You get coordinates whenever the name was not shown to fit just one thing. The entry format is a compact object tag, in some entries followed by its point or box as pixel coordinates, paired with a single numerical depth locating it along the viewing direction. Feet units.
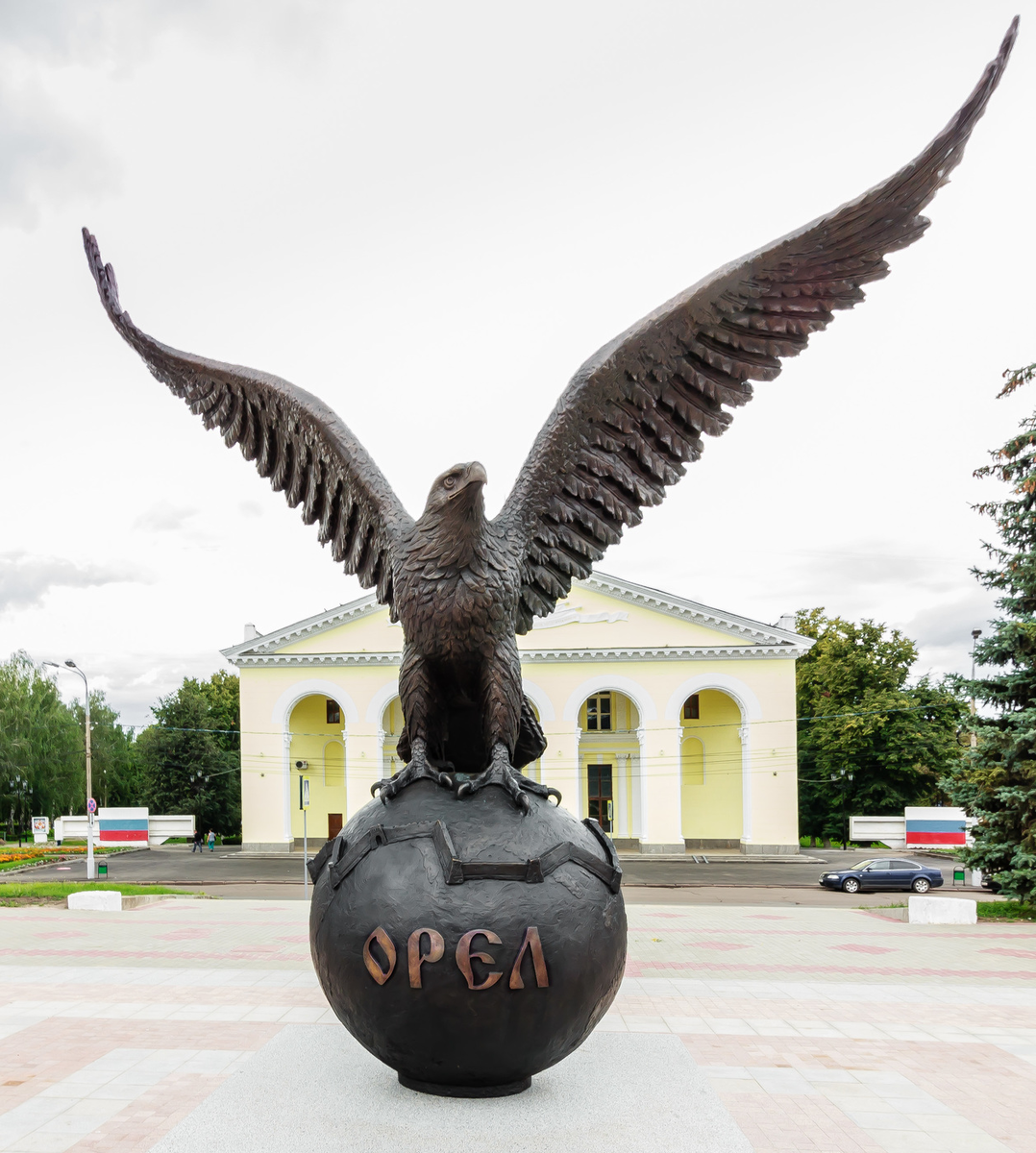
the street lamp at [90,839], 89.52
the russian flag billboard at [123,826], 138.51
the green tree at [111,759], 161.17
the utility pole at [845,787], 140.87
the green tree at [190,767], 153.28
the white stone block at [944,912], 55.83
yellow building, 127.75
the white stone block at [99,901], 60.64
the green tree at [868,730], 138.21
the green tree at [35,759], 148.97
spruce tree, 56.54
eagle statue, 18.65
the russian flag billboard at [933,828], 115.65
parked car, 85.40
